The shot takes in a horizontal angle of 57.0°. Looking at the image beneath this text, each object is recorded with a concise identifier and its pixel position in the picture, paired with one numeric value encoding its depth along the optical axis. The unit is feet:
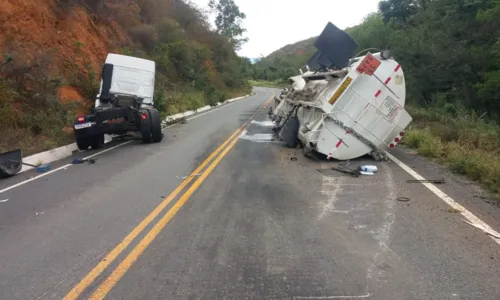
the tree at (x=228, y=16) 289.14
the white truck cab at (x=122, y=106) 41.93
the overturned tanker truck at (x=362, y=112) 33.50
